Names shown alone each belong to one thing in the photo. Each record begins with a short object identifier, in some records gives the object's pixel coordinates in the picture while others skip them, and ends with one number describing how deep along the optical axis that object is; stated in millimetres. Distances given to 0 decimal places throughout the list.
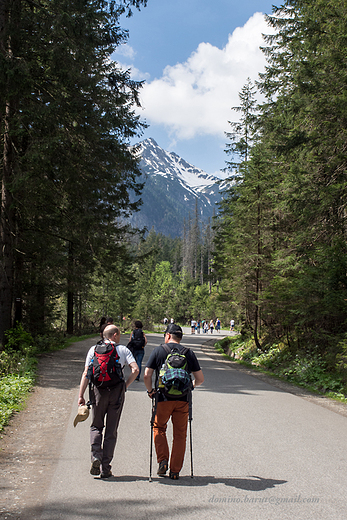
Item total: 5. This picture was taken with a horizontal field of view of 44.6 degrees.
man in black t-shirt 5000
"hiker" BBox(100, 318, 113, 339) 11153
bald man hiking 5043
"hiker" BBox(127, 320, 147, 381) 12367
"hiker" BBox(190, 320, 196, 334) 54275
